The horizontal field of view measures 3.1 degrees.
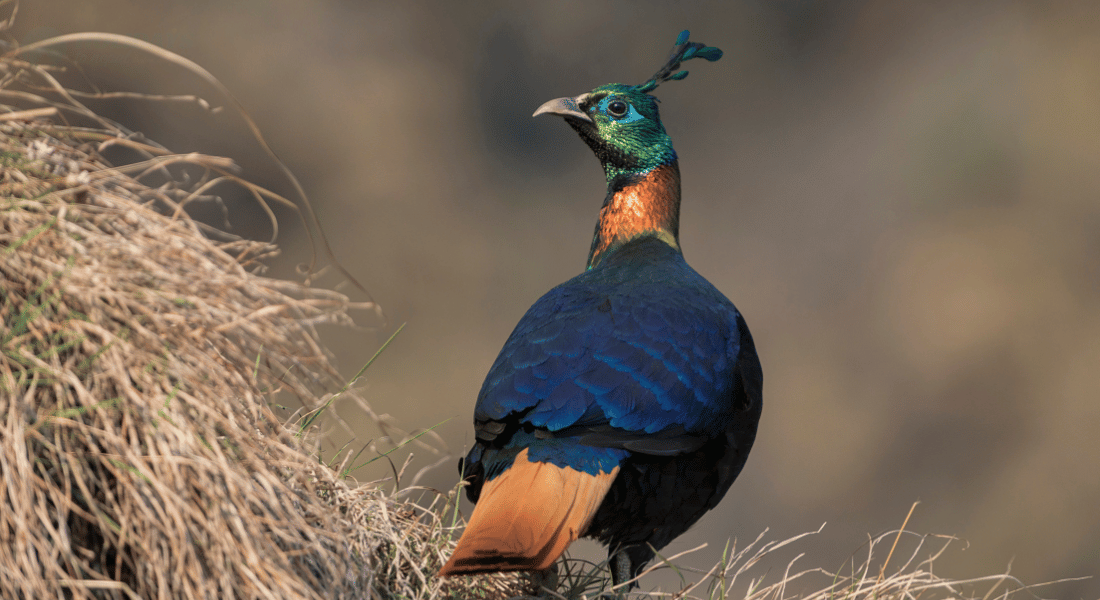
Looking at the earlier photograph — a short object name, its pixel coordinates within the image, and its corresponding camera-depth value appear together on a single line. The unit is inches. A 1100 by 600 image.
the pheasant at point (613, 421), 557.5
